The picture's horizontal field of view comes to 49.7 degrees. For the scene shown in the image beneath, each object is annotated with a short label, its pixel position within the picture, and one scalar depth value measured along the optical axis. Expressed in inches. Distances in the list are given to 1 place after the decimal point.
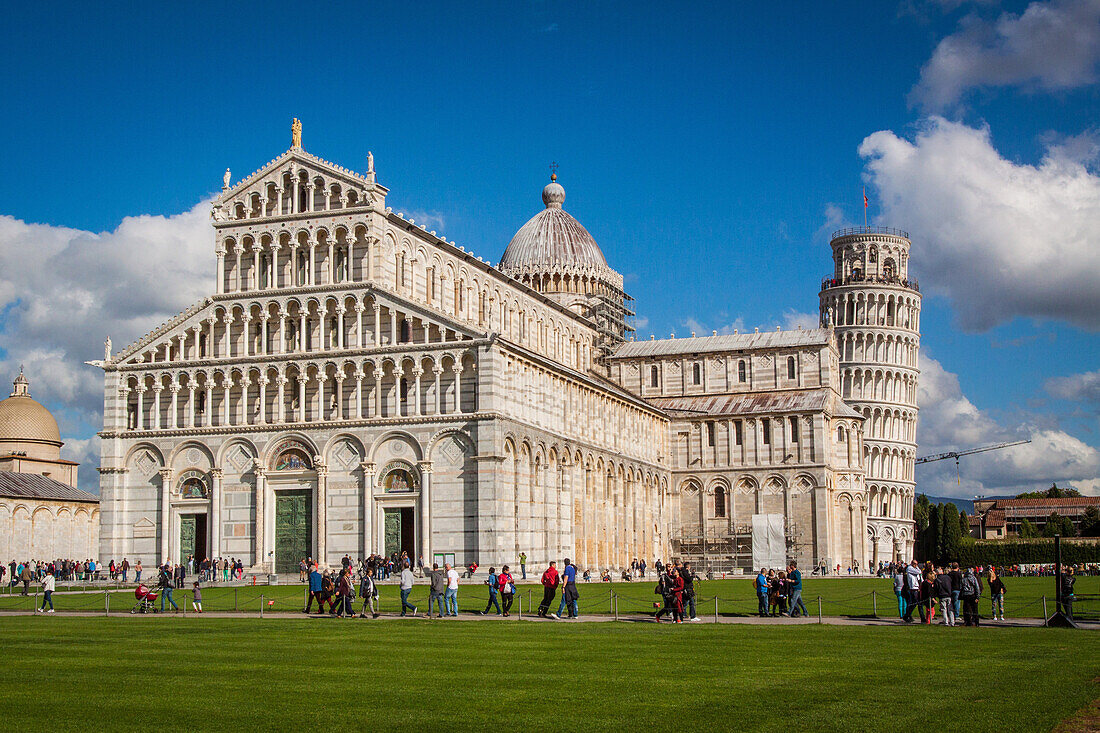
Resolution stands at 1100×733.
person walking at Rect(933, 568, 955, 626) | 1311.5
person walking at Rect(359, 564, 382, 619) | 1486.2
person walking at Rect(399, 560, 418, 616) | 1505.9
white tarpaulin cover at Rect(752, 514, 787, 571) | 3275.1
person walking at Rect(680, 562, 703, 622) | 1348.4
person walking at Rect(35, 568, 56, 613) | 1608.0
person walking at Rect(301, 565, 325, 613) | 1501.0
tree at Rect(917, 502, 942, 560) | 4483.3
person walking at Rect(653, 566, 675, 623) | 1346.0
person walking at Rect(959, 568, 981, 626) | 1306.6
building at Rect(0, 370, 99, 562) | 3400.6
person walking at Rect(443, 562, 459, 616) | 1469.0
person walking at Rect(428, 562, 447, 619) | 1434.5
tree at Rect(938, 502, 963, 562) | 4347.9
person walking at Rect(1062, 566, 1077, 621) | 1291.8
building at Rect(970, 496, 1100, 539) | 6673.2
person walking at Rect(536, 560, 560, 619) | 1459.2
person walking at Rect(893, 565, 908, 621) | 1380.4
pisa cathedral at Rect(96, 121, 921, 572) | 2433.6
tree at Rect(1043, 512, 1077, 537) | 5319.4
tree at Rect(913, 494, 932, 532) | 4884.4
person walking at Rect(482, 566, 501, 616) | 1494.8
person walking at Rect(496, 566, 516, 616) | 1496.1
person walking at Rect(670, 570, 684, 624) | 1341.0
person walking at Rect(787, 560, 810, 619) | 1407.5
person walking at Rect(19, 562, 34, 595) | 2103.8
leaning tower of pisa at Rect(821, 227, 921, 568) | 4687.5
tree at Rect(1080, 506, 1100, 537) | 5521.7
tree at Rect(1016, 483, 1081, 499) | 7546.8
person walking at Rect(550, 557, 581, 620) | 1406.3
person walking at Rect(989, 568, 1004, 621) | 1392.6
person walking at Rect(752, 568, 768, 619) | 1413.6
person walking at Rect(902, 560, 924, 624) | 1370.3
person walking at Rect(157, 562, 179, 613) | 1598.2
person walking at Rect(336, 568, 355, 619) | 1465.3
